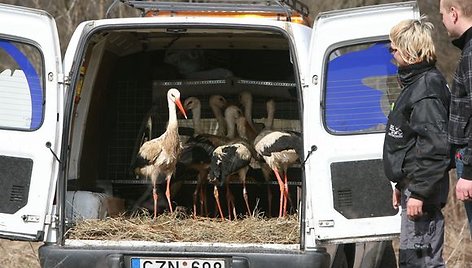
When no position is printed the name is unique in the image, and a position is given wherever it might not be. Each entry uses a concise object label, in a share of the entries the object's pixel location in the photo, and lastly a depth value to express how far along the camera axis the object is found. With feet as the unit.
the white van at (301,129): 42.94
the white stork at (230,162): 50.73
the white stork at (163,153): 50.97
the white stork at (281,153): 49.81
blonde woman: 35.56
